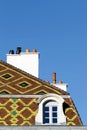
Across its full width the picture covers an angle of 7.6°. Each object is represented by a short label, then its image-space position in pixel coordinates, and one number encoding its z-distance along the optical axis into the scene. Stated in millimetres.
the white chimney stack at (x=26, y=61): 39375
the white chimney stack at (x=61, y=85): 41041
